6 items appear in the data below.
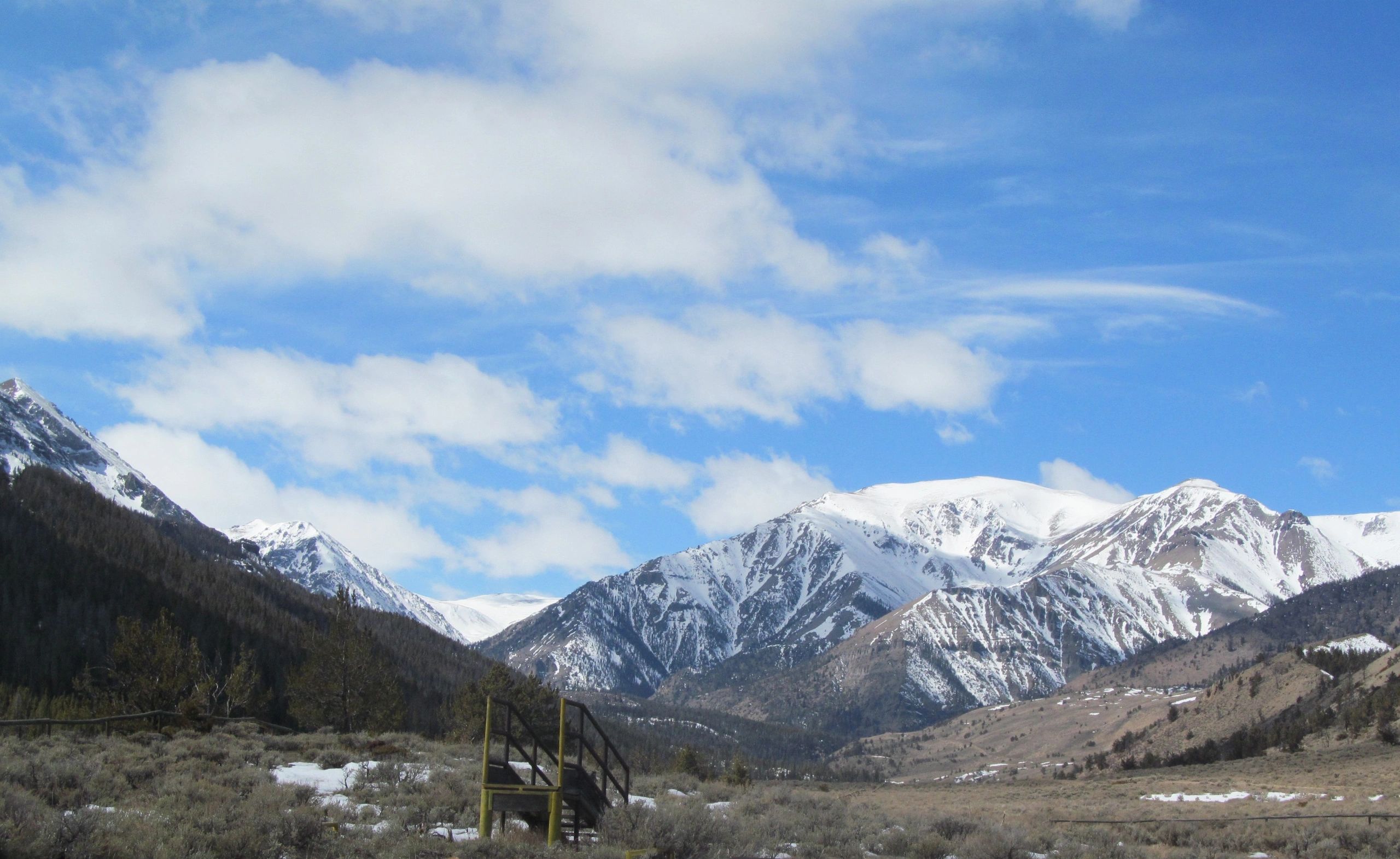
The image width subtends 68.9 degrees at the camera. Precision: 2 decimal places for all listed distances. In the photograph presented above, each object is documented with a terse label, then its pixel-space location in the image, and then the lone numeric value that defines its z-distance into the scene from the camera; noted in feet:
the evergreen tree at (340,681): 206.80
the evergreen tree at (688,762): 259.39
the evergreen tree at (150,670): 177.06
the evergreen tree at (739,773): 229.97
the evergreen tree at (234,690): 181.78
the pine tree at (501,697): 238.68
